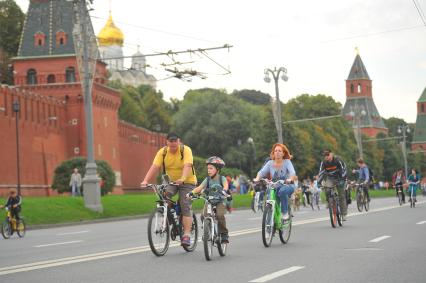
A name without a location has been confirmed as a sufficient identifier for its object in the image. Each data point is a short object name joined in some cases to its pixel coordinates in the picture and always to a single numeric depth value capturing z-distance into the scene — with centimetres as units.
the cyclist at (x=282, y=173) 1534
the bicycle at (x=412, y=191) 3400
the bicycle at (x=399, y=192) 3690
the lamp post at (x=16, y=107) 5102
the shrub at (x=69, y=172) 6444
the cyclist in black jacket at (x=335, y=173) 2109
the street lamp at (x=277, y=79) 5481
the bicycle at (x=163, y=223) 1326
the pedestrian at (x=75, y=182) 4744
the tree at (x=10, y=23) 9138
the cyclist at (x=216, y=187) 1338
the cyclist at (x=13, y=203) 2564
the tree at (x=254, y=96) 15395
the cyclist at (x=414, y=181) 3422
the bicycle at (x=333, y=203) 2030
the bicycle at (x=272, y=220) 1470
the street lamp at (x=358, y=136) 7450
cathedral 15250
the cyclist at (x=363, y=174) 2944
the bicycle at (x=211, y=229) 1260
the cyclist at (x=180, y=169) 1384
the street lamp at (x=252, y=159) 9546
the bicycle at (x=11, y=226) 2461
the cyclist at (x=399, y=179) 3556
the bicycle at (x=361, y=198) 3018
